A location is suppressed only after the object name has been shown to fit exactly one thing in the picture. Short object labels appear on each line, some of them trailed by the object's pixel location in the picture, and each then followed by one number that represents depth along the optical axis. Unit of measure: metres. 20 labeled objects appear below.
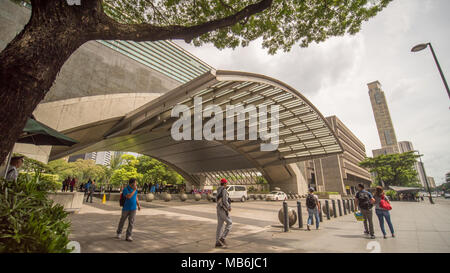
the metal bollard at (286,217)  7.11
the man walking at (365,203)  6.33
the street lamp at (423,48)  8.86
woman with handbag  6.07
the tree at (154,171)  41.59
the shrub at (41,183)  3.17
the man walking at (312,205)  7.45
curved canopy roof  14.97
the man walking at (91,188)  16.78
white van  22.80
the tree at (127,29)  2.70
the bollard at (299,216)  7.69
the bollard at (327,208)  9.91
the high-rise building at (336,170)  56.00
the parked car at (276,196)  26.98
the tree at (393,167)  38.47
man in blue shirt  5.39
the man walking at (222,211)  4.89
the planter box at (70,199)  8.99
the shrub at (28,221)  2.20
